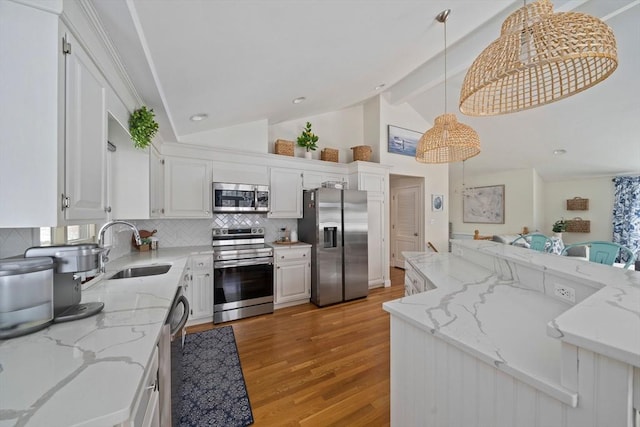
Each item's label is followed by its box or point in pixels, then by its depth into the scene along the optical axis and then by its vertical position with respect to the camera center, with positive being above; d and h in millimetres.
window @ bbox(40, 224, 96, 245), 1318 -123
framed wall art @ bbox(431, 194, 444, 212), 5152 +255
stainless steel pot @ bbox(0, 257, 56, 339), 840 -289
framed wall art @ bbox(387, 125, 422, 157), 4562 +1450
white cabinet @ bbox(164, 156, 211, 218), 2928 +352
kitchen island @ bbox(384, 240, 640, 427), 590 -468
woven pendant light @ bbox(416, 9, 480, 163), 2148 +725
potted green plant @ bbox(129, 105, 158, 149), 1808 +693
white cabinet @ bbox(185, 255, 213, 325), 2824 -881
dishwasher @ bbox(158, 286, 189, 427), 1125 -751
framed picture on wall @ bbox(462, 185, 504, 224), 6234 +244
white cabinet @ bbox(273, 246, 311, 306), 3341 -862
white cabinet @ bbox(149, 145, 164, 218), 2400 +361
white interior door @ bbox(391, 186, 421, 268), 5309 -183
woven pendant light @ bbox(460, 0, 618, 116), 976 +740
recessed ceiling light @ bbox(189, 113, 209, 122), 2573 +1072
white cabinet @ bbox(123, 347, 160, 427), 698 -645
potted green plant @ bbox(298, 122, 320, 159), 3855 +1204
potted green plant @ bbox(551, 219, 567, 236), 5582 -327
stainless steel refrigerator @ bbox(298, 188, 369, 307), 3457 -412
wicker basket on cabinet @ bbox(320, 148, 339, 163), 4075 +1032
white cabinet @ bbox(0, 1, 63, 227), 855 +369
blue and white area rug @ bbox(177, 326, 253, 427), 1600 -1341
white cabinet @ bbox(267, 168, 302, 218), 3541 +326
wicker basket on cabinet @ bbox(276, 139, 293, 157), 3658 +1040
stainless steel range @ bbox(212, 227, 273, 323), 2951 -821
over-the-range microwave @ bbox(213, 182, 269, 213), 3129 +238
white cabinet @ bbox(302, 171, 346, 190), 3805 +603
